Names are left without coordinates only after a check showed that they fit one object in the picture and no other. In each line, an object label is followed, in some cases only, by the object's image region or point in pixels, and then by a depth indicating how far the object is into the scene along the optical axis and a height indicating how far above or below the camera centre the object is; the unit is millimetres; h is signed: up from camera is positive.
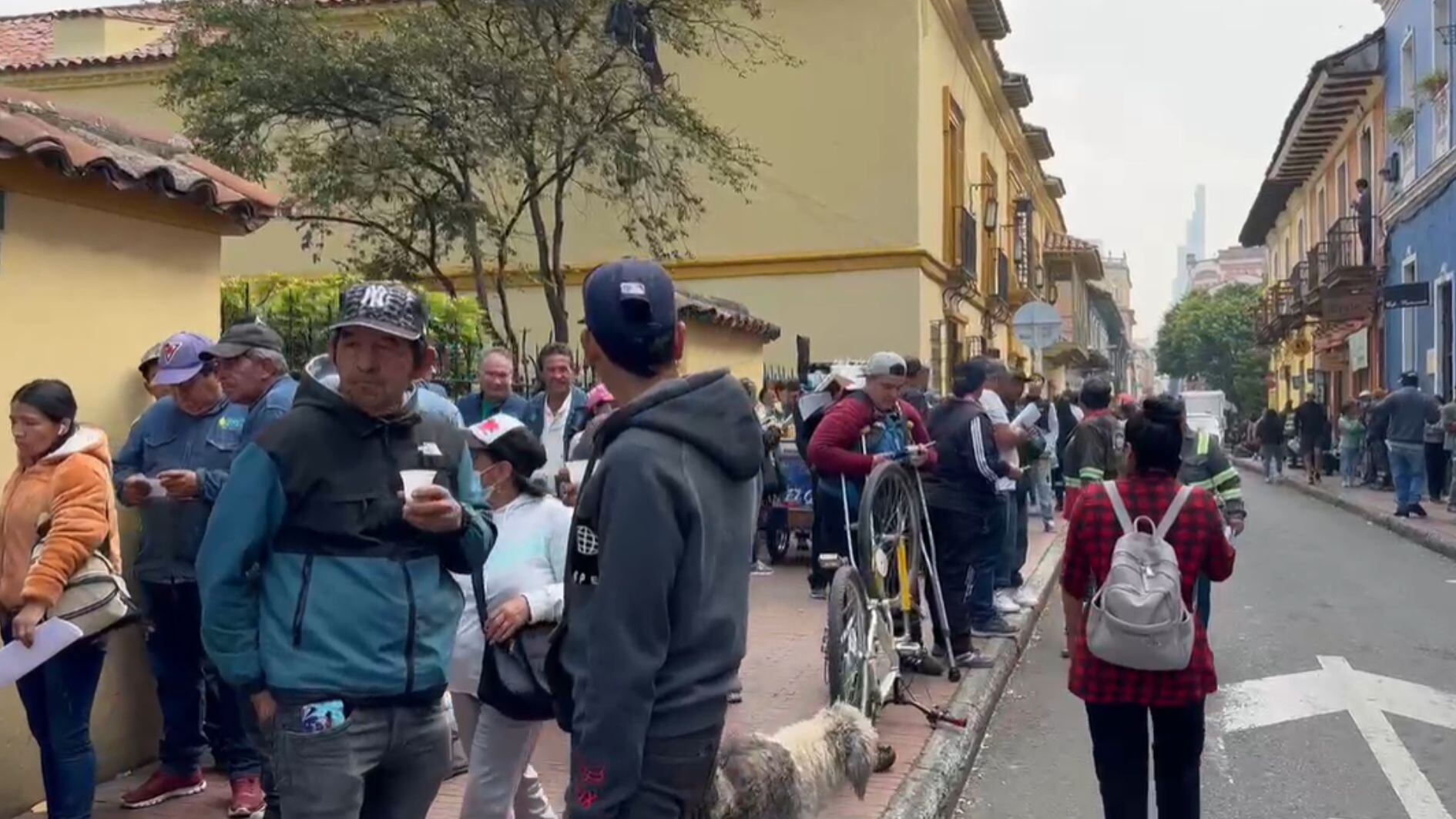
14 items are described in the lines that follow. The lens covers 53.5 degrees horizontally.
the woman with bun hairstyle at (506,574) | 4379 -522
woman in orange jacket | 4785 -440
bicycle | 6648 -956
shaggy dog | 3843 -1110
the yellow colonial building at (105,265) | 5492 +596
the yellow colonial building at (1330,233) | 30219 +4400
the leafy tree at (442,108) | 12055 +2615
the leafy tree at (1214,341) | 66625 +2821
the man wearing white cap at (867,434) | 7715 -173
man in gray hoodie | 2658 -315
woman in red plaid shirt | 4742 -910
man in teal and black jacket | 3223 -395
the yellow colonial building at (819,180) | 19156 +2996
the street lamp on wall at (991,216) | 26094 +3370
